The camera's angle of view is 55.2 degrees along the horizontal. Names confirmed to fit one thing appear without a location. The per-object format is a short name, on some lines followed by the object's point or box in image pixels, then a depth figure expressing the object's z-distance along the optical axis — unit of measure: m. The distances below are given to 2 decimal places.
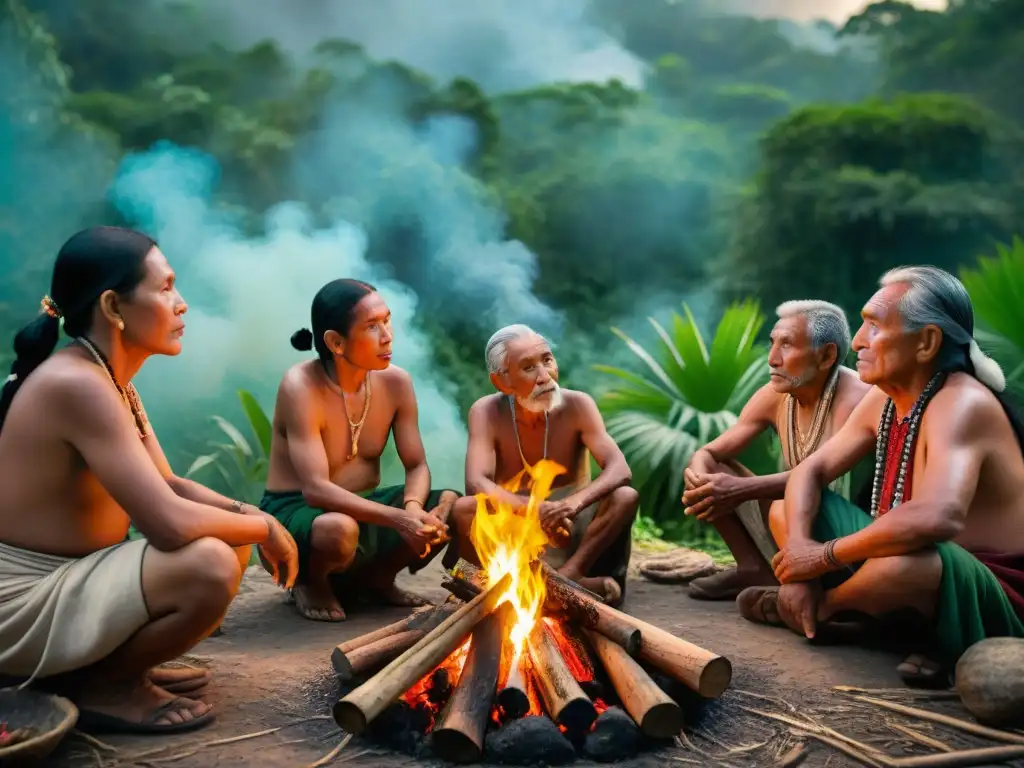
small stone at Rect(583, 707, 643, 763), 2.95
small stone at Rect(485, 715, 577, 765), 2.91
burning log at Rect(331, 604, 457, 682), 3.35
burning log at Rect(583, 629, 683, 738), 2.99
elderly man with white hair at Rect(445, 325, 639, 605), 4.69
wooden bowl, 2.71
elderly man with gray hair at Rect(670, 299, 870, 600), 4.67
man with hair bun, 4.61
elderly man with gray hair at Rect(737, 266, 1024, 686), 3.48
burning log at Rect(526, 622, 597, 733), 3.02
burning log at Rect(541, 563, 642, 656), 3.36
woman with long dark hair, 3.05
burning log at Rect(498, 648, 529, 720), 3.11
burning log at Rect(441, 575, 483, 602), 3.55
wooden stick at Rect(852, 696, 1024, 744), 3.01
